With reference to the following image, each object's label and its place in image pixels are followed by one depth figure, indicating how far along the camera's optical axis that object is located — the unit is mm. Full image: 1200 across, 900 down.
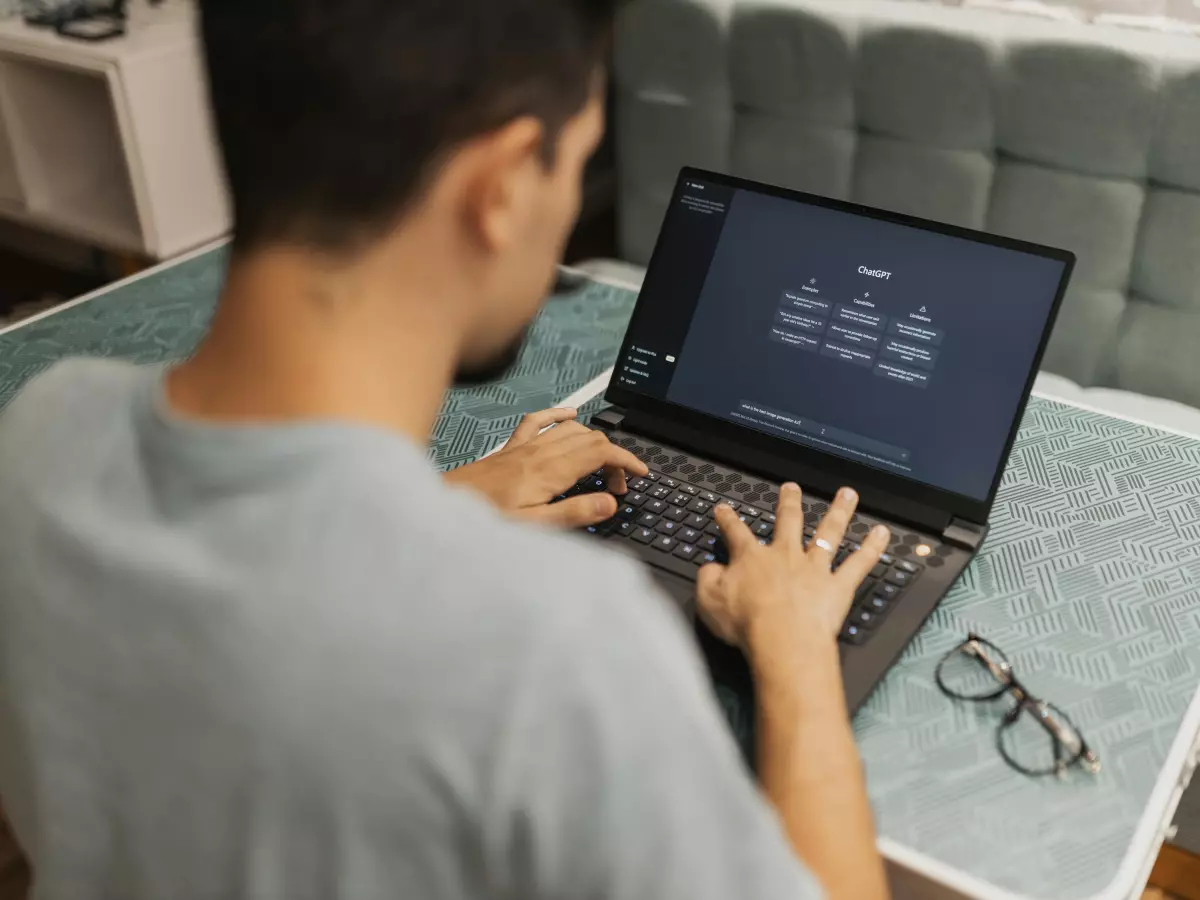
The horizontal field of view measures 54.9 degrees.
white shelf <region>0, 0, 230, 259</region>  2174
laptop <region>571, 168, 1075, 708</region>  961
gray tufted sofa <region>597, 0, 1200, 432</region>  1396
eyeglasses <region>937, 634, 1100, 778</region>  778
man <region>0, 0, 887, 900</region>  487
